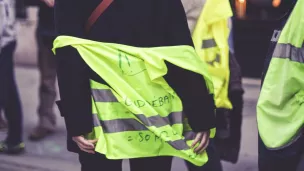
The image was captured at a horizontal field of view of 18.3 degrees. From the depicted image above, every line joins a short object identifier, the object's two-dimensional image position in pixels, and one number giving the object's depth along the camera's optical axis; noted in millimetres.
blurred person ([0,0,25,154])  7461
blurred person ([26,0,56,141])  8387
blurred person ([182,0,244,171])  5642
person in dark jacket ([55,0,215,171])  4248
